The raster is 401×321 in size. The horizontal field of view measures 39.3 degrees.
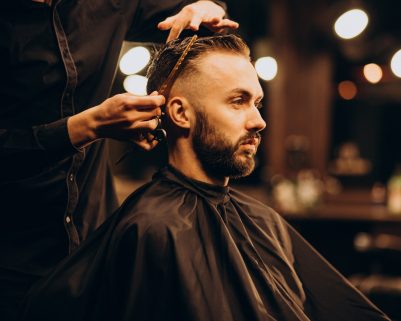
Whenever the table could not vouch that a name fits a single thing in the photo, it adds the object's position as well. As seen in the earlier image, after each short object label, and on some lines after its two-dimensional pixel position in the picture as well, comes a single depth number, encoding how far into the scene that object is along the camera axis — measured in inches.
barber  68.9
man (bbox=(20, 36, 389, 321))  59.0
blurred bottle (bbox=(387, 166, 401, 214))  224.8
